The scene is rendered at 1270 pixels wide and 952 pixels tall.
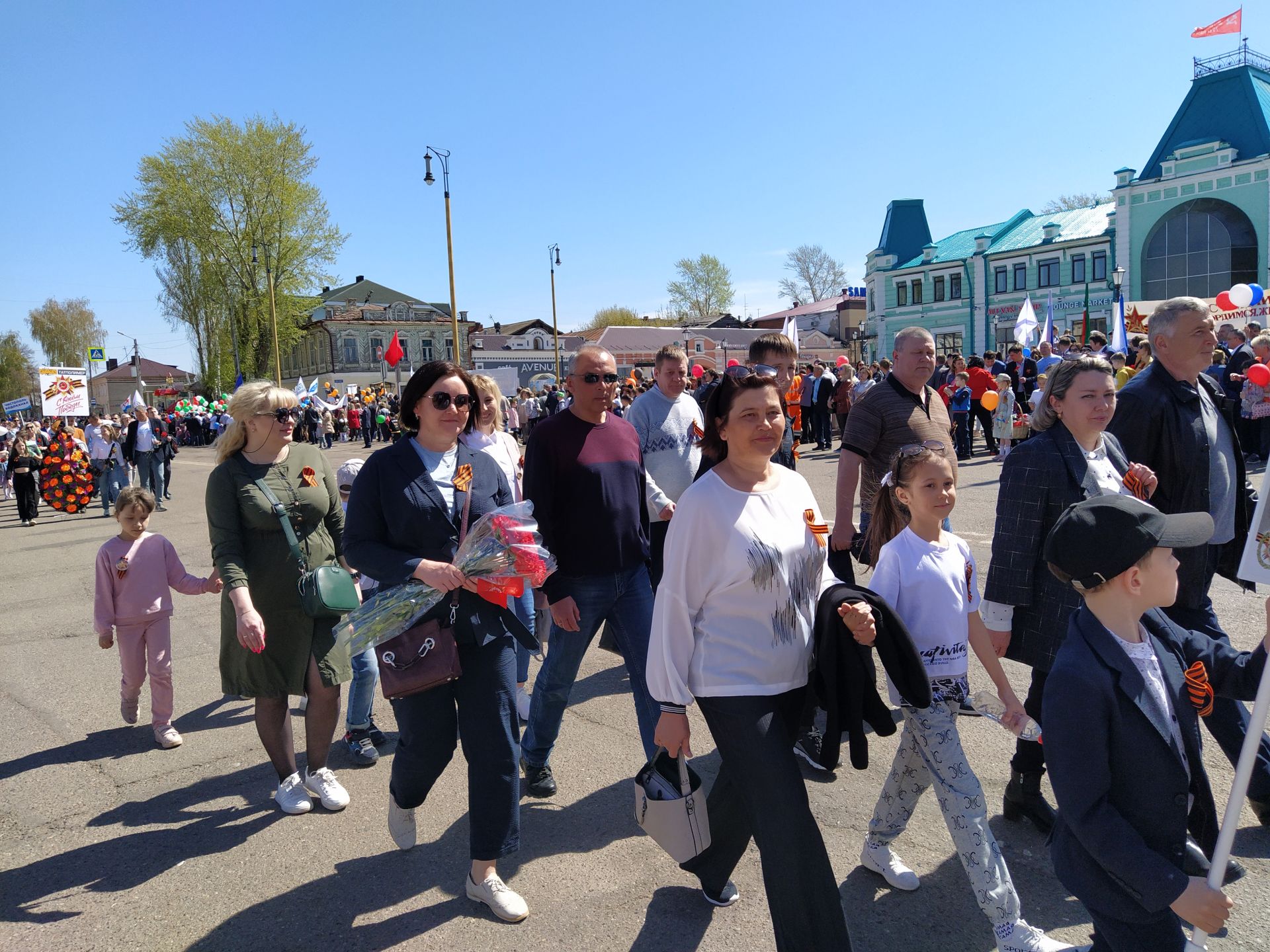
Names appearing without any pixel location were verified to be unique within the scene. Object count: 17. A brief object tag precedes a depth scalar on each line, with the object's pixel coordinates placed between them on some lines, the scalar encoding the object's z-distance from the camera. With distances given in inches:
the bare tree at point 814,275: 3437.5
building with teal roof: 1579.7
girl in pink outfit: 192.1
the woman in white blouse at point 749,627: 95.3
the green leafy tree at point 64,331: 3127.5
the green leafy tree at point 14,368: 3260.3
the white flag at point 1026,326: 893.8
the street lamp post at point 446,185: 945.3
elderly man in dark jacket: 139.9
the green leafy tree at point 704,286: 3503.9
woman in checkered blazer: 126.7
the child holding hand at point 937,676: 103.2
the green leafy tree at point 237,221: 1758.1
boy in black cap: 75.6
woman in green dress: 146.6
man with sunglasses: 147.9
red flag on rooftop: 1435.8
